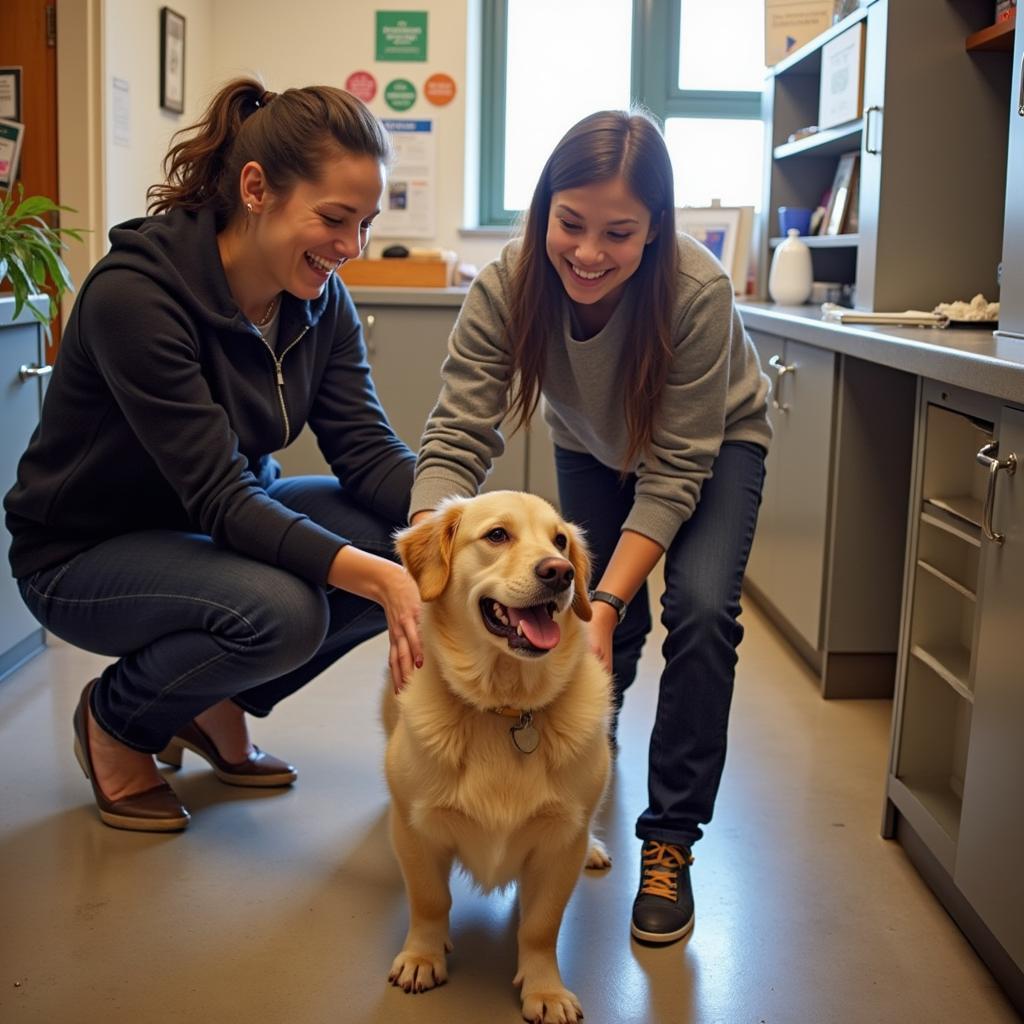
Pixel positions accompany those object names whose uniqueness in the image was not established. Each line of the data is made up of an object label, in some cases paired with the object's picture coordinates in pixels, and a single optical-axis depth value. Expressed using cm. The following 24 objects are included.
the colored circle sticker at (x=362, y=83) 477
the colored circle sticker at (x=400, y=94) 479
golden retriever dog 146
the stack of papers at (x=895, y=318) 250
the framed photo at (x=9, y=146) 354
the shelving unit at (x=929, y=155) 271
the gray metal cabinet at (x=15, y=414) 261
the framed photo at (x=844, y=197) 358
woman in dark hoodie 176
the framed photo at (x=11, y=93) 358
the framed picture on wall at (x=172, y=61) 414
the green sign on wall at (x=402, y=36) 473
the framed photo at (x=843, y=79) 305
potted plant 249
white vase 371
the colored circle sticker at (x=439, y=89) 478
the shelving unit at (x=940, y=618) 192
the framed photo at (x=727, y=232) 445
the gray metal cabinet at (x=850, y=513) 265
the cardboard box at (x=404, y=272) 447
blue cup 394
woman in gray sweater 170
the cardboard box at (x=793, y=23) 384
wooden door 355
